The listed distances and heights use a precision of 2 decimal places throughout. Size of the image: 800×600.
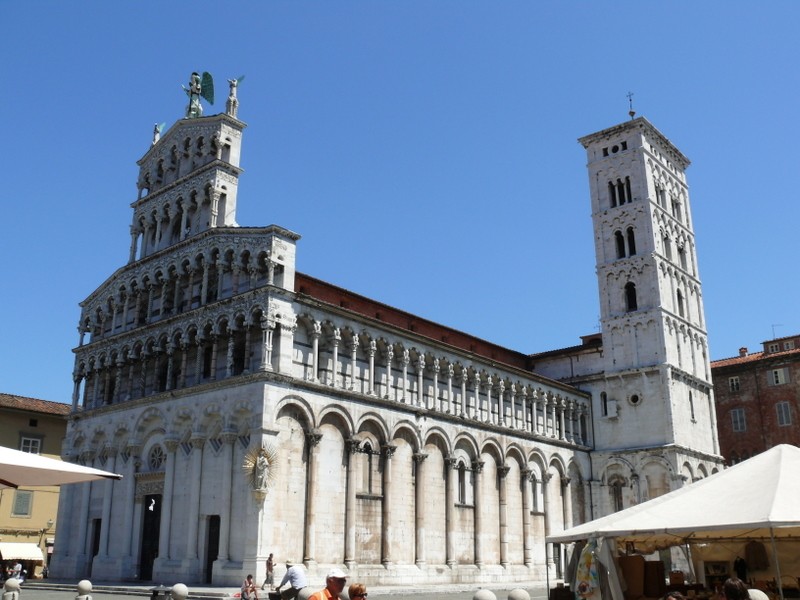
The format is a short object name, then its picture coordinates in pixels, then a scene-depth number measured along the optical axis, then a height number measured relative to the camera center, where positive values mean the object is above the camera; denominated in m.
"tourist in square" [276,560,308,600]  14.20 -0.85
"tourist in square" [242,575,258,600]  21.09 -1.55
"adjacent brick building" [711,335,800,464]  49.78 +8.56
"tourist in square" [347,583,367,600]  8.09 -0.59
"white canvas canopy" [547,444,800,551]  10.62 +0.37
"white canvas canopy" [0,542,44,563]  37.56 -0.82
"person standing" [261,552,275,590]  25.53 -1.40
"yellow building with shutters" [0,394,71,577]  39.41 +1.97
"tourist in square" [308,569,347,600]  7.61 -0.48
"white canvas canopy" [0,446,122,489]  9.84 +0.80
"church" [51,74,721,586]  28.52 +4.89
